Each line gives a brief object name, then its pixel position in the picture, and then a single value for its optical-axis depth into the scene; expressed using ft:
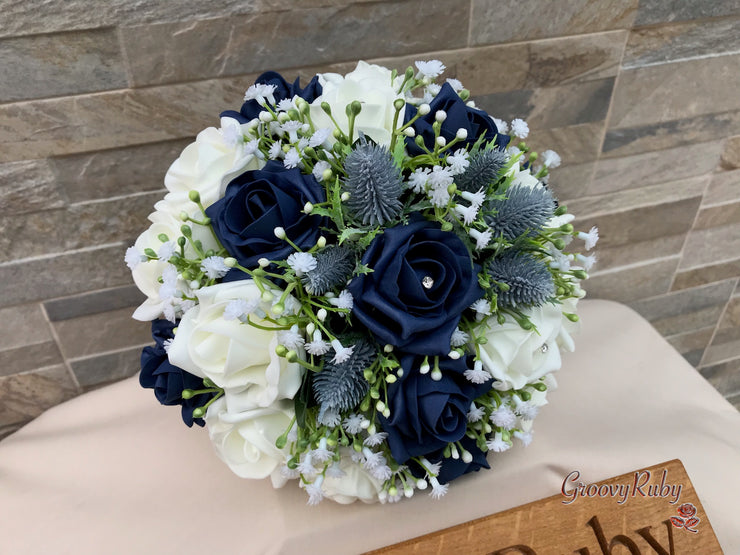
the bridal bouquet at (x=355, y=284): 1.65
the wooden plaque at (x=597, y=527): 1.92
